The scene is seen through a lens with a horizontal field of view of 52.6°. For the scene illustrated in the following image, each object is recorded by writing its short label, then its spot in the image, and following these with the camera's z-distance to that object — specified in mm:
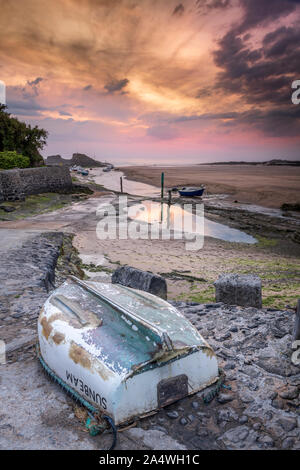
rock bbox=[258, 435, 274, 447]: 3012
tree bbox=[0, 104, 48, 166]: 26547
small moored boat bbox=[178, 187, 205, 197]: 31678
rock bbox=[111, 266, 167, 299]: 7184
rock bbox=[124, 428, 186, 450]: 2926
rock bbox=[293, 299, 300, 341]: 4398
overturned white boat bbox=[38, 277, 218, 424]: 3068
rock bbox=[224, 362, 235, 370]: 4265
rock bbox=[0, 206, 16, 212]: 17978
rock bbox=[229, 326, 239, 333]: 5295
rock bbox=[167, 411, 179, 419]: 3268
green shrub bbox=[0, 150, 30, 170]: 22703
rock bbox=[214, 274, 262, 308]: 6309
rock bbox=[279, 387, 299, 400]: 3672
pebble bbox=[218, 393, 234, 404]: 3576
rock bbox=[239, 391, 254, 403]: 3641
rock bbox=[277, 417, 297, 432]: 3216
